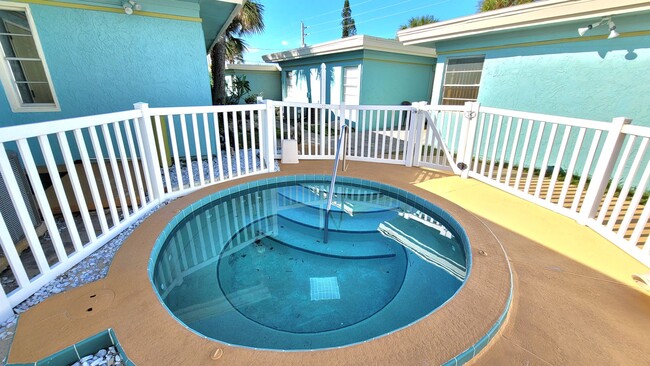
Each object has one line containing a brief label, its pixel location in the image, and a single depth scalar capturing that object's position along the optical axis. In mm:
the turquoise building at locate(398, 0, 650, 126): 3934
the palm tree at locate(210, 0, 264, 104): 9125
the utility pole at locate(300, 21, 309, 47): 23542
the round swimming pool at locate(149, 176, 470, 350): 2047
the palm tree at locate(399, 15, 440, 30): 16875
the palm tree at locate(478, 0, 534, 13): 12469
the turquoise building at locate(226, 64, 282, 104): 13906
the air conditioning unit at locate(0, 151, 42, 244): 2166
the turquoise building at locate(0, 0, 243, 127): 4207
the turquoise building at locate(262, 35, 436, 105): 8578
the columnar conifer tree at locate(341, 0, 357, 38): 24795
